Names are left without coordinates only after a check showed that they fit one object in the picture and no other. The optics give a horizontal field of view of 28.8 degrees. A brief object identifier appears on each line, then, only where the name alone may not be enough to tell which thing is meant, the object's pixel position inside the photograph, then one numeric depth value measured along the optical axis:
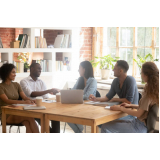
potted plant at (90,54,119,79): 6.60
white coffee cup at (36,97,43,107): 3.83
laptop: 4.07
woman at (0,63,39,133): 4.07
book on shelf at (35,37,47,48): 6.51
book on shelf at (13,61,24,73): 6.31
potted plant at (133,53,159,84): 5.95
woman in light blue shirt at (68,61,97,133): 4.64
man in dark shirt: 4.16
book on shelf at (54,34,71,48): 6.76
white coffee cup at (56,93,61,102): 4.25
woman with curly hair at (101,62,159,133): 3.43
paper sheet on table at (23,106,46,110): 3.69
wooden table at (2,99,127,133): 3.30
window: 6.30
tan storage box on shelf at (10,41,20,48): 6.24
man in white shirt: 4.72
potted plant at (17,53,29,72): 7.96
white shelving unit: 6.30
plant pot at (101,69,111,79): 6.68
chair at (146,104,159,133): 3.47
